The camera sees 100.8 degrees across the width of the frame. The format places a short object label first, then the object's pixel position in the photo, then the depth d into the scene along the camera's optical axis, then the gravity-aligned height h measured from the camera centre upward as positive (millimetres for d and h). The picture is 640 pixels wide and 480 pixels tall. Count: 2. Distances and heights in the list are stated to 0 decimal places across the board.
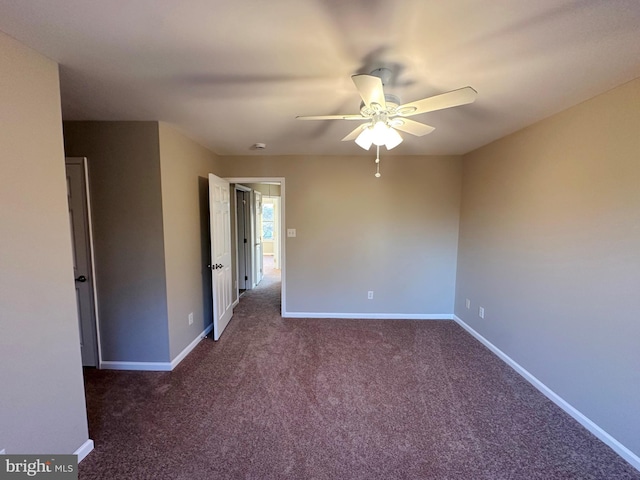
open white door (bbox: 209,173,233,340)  3141 -403
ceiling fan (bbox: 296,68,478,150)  1309 +642
